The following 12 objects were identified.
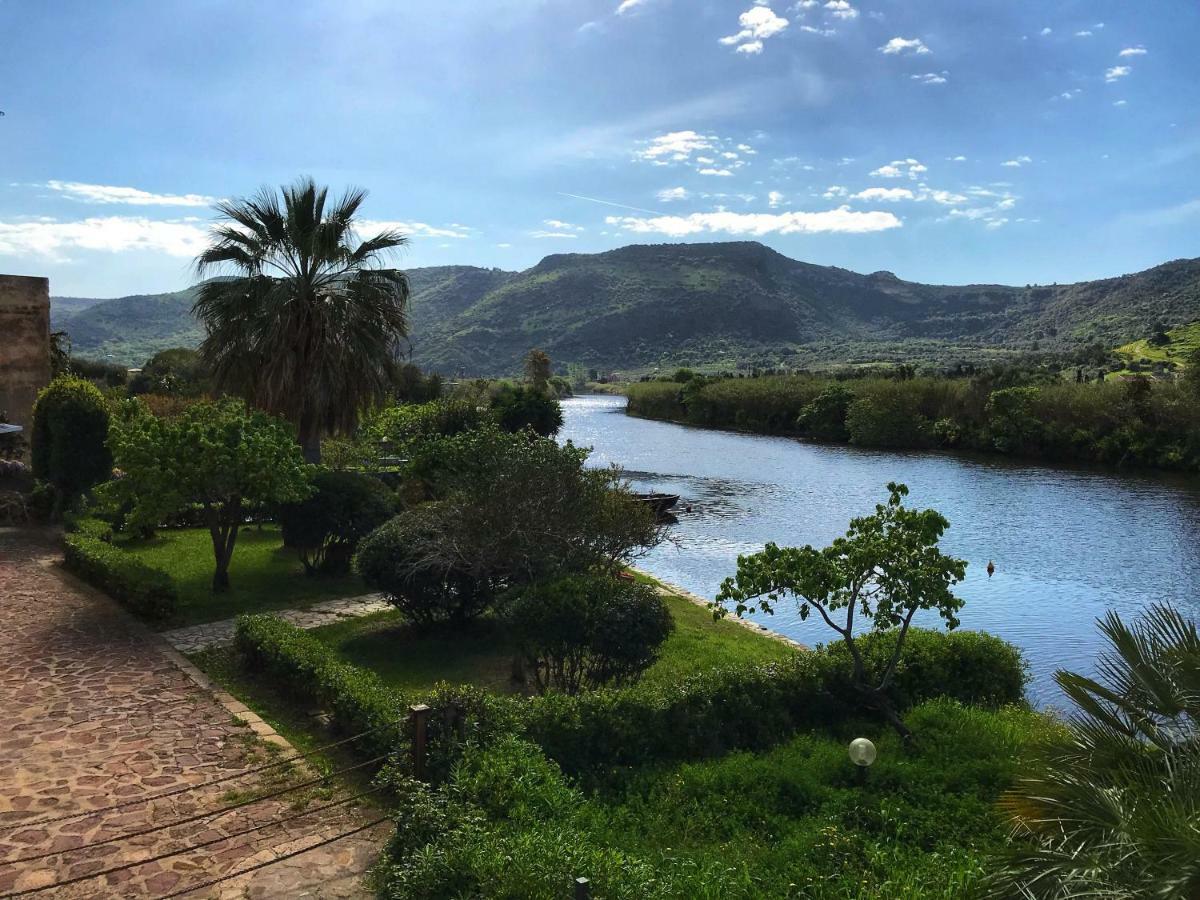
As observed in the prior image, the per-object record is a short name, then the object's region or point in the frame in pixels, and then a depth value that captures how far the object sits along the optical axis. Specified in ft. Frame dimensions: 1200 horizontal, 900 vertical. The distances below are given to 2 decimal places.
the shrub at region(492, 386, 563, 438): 135.92
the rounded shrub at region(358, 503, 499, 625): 37.96
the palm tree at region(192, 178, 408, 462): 54.03
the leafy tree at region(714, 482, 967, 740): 27.84
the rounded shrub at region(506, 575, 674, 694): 30.30
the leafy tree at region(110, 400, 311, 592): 41.34
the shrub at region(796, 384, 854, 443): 200.13
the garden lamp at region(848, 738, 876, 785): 23.66
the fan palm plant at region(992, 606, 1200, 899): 10.36
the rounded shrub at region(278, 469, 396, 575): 48.11
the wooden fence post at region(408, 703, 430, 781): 21.27
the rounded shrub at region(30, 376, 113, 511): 60.39
